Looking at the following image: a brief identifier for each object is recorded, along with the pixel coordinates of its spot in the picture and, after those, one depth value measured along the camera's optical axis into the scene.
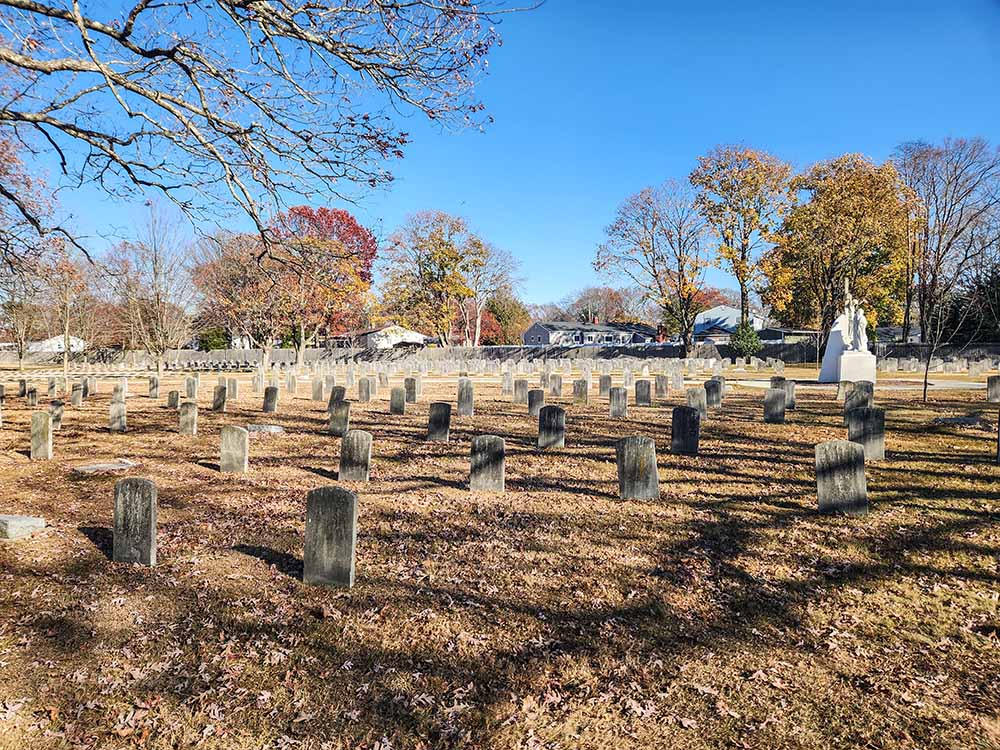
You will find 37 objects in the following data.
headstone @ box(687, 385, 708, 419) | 12.57
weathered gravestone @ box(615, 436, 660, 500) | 6.89
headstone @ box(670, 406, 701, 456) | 9.21
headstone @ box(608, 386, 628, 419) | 13.26
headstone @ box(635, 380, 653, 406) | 15.59
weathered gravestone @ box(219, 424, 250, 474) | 8.34
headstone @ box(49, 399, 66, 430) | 11.79
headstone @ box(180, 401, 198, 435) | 11.36
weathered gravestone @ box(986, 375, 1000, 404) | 14.86
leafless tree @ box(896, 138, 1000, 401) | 34.91
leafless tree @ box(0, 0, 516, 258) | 5.70
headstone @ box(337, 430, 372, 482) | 7.80
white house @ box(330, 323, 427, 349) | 62.50
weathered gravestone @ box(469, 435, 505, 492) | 7.25
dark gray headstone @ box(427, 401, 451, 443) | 10.85
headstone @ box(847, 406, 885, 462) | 8.23
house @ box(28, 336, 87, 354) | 50.19
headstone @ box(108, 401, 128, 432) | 11.86
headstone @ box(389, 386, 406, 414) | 14.76
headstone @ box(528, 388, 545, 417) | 14.07
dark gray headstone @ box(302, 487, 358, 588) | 4.58
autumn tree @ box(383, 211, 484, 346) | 51.19
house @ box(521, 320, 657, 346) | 74.56
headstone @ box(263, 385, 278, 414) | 14.79
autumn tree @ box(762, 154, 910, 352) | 38.19
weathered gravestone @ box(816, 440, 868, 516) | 6.11
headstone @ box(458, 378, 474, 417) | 14.19
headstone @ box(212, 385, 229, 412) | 15.13
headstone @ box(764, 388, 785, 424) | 12.08
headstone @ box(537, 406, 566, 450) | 9.89
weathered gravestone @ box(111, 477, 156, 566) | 4.94
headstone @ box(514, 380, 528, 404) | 16.89
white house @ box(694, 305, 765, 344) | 72.62
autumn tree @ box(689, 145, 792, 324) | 40.25
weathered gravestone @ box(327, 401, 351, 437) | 11.60
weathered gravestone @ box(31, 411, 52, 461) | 9.11
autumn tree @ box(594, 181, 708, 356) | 41.72
